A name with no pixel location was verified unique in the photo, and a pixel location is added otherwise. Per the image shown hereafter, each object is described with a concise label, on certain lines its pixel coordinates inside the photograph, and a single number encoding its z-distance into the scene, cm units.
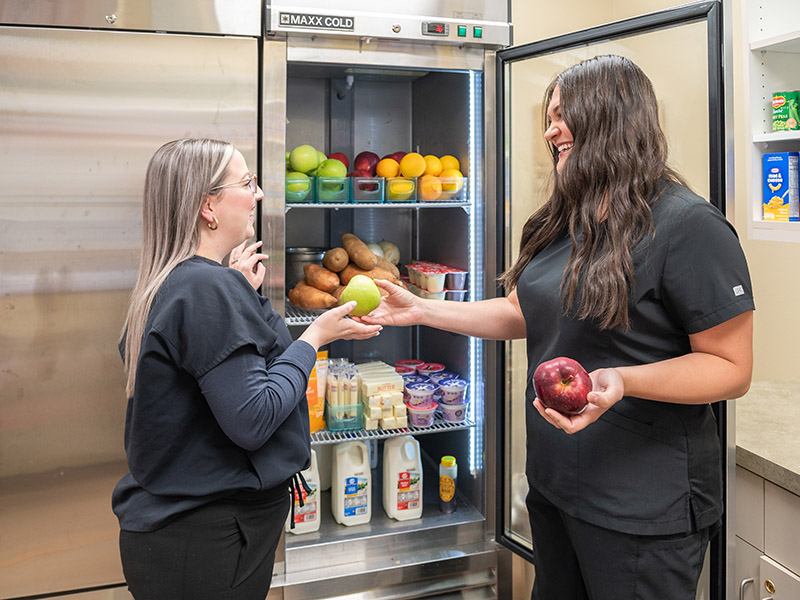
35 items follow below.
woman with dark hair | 125
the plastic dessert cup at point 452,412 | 241
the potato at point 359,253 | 240
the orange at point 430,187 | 231
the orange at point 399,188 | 233
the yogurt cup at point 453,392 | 240
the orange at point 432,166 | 236
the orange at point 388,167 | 238
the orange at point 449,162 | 239
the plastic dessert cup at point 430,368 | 256
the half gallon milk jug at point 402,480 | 241
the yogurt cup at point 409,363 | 262
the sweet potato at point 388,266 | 246
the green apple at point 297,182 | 219
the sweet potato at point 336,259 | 238
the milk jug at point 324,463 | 257
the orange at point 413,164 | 234
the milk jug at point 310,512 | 230
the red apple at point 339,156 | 246
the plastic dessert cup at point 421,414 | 235
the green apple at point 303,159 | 229
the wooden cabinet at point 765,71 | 185
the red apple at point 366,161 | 241
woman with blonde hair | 129
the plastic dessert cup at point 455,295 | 236
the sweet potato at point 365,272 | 236
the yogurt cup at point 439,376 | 248
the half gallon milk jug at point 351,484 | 236
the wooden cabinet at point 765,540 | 149
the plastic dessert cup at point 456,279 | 236
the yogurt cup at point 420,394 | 235
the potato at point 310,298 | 227
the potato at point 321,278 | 231
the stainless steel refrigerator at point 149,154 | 185
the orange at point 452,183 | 232
